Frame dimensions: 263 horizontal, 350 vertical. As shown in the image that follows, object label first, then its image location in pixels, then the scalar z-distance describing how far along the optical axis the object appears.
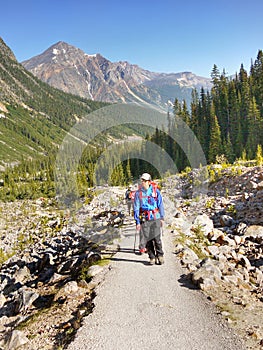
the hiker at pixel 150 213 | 9.02
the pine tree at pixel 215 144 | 58.41
